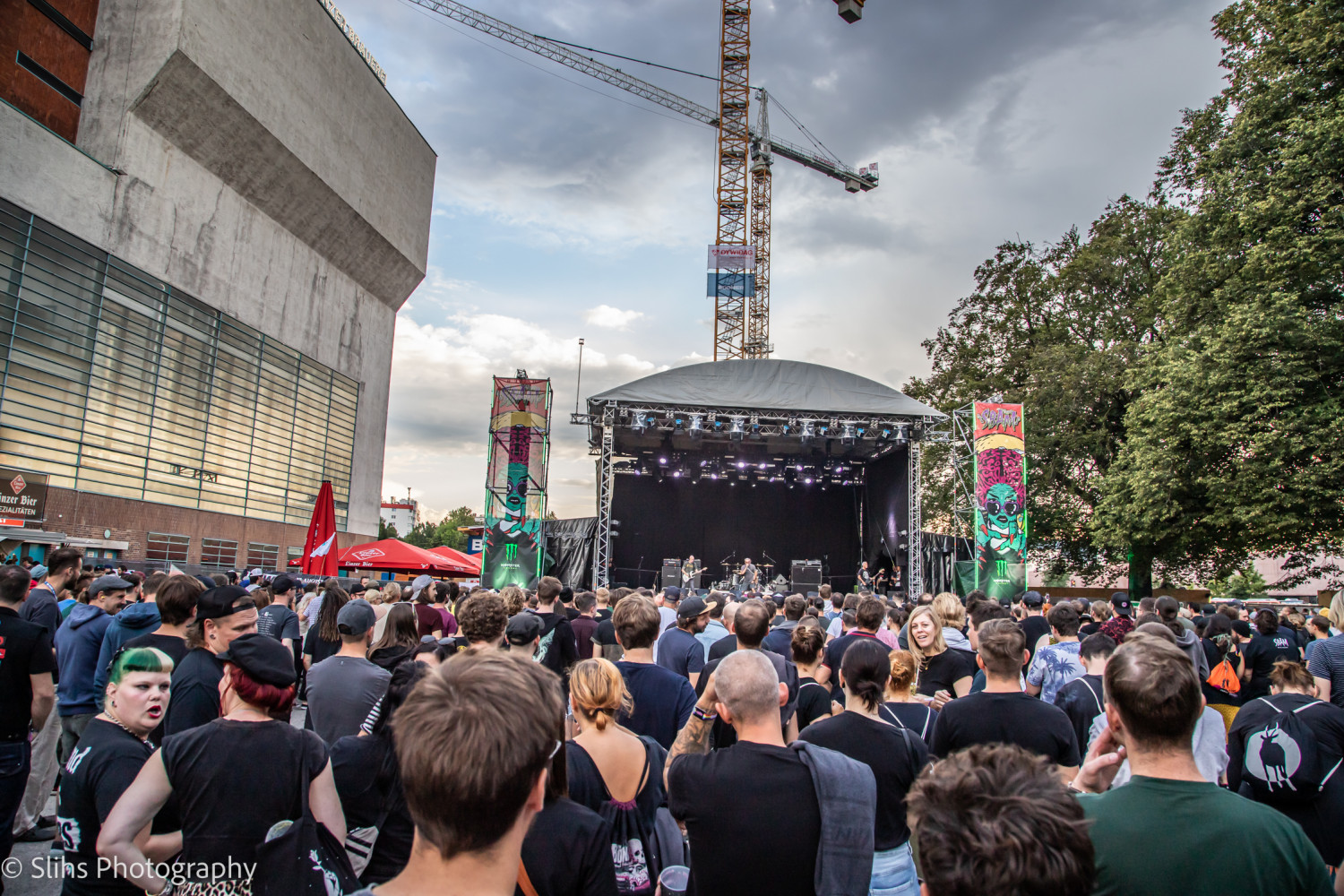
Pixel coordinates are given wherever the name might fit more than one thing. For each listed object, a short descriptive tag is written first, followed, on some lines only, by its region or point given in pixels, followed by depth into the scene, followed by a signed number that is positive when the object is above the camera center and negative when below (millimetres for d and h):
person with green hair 2305 -812
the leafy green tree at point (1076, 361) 22406 +6073
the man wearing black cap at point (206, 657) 3059 -589
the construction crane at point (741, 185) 37938 +18466
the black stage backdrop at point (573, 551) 20719 -527
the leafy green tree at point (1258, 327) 14492 +4870
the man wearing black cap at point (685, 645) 4523 -675
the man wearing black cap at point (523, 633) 3600 -501
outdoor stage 17781 +2065
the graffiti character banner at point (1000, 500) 16484 +1126
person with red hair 2055 -744
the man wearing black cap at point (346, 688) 3082 -687
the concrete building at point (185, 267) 15992 +6516
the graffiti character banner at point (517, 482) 17125 +1121
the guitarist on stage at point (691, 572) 18703 -874
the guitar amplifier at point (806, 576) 17156 -805
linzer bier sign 14836 +247
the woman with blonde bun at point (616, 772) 2350 -770
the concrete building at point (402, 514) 97250 +1407
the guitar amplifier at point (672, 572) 18172 -876
